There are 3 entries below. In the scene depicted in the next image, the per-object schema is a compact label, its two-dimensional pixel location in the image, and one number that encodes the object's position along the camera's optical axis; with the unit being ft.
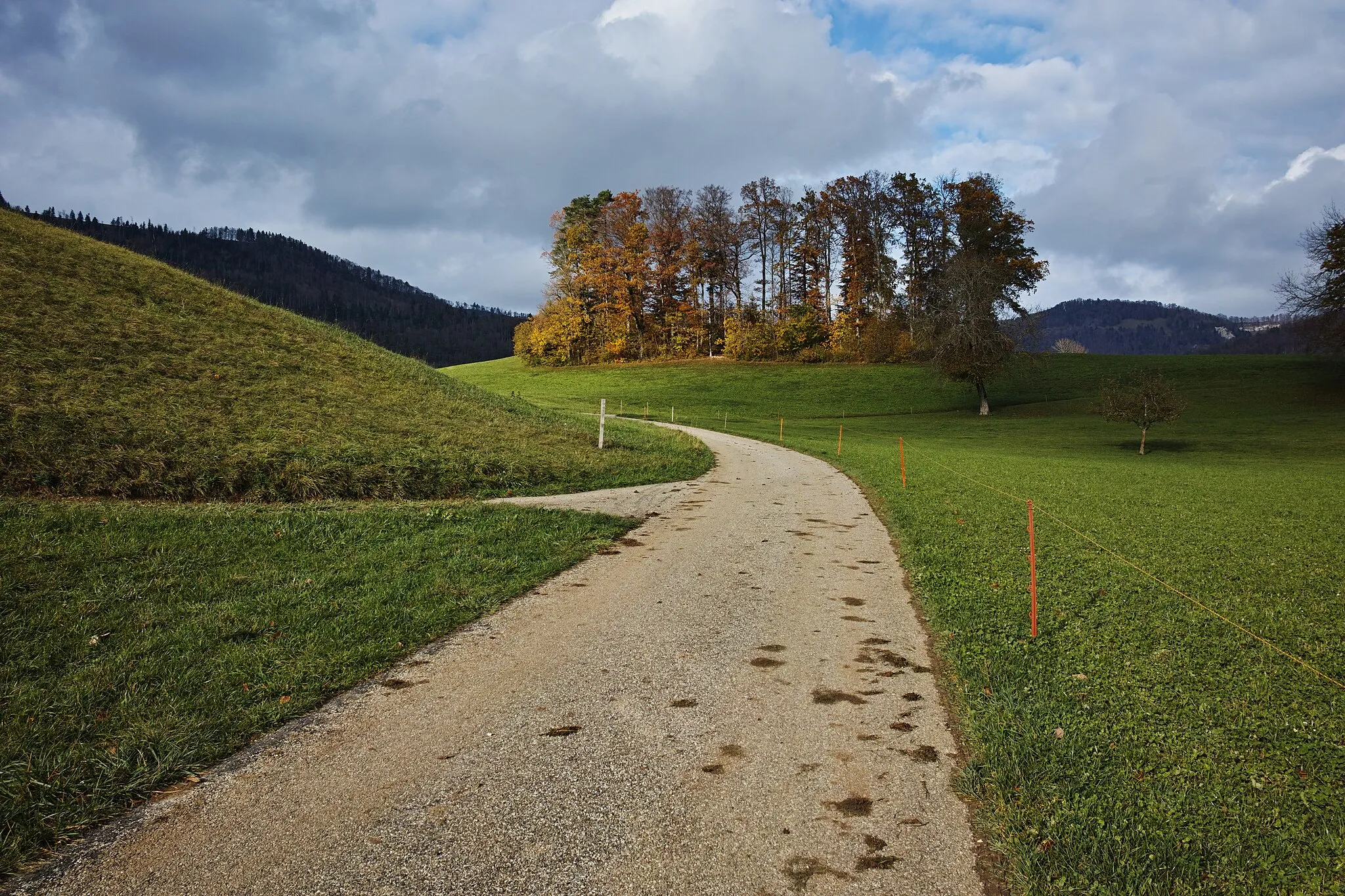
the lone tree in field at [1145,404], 96.63
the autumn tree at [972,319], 141.49
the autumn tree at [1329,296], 143.54
